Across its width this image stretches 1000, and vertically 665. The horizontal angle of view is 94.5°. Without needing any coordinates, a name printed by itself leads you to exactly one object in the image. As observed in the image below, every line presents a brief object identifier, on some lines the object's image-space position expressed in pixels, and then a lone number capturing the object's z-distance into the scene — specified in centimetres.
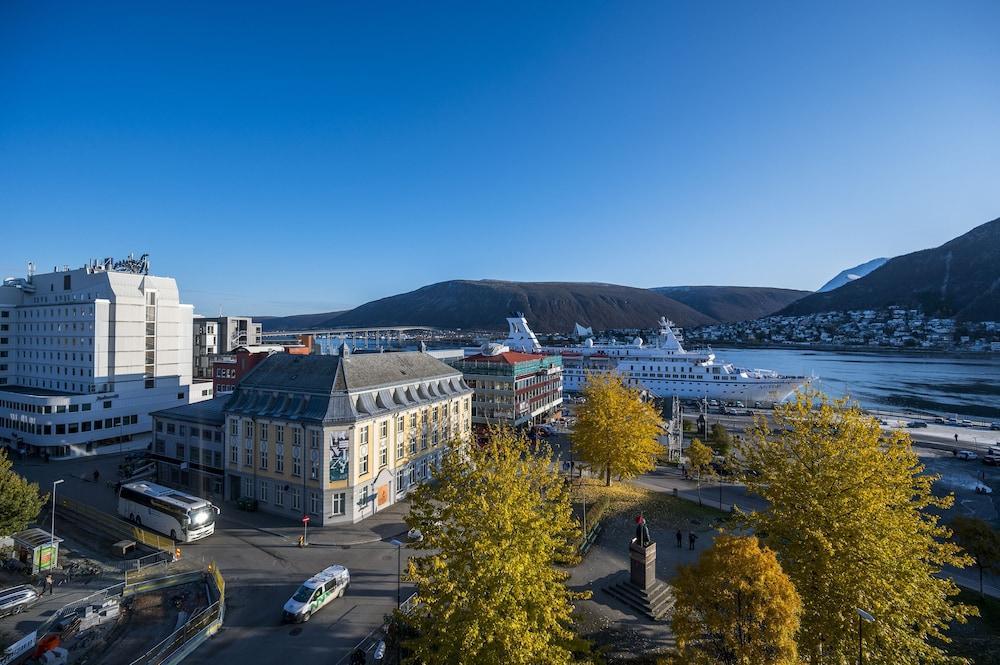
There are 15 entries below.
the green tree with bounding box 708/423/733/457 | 4850
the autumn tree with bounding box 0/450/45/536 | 2366
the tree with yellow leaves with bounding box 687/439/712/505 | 3903
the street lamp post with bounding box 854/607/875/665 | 1153
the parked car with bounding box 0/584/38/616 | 2028
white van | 1905
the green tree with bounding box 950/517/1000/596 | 2406
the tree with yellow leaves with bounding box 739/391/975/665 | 1434
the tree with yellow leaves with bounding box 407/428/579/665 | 1298
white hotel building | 4381
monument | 2045
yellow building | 2873
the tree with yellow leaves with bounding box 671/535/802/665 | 1183
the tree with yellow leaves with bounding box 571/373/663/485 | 3434
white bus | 2631
